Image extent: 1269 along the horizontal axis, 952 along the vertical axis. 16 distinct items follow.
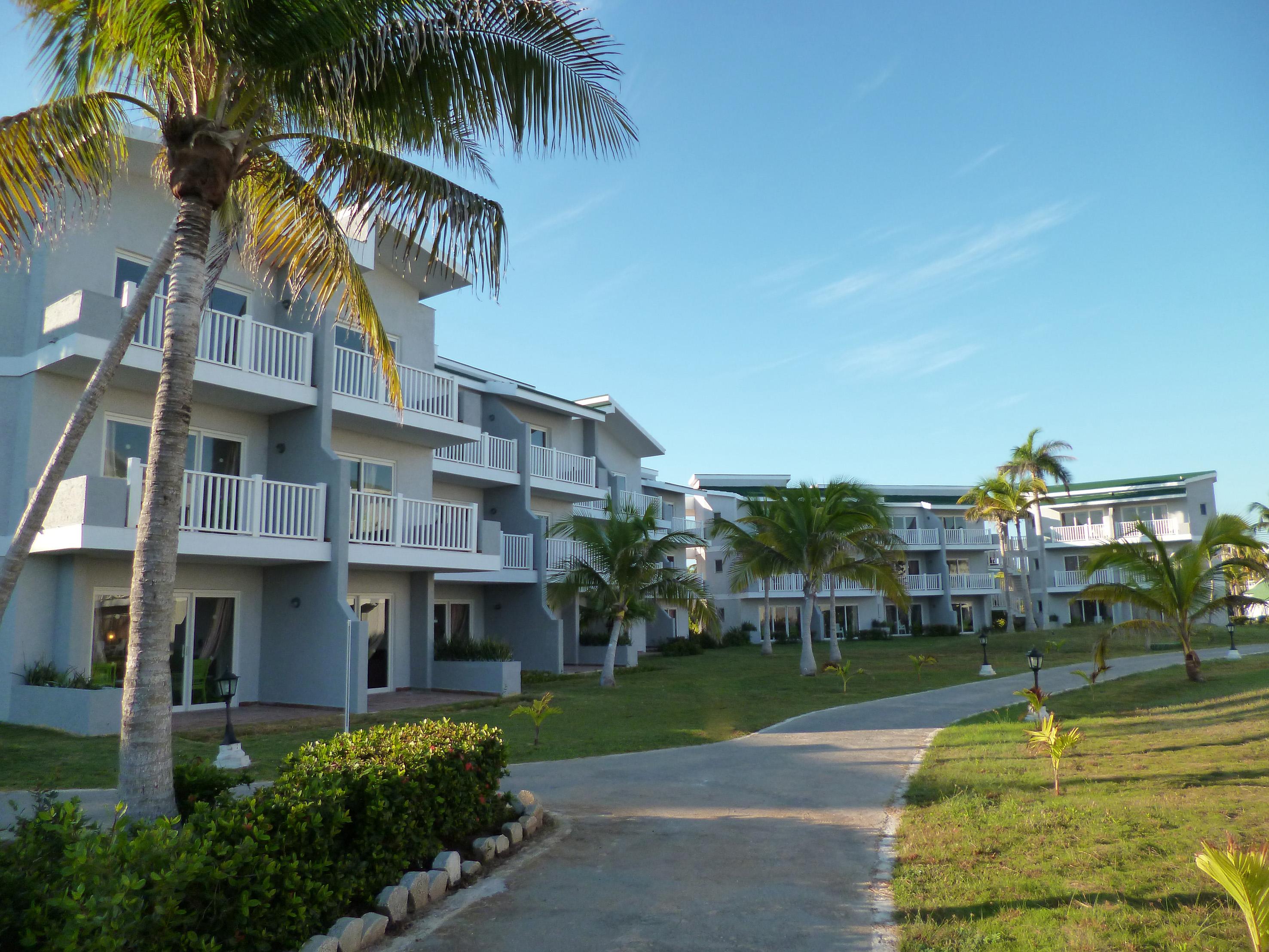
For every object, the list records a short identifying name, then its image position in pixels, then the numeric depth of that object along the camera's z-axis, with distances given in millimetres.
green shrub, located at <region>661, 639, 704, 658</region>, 36406
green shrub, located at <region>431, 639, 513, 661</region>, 20406
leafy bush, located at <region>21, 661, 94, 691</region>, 13453
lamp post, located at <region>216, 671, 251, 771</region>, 10266
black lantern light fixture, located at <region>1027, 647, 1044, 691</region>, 14117
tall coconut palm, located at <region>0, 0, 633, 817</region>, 5941
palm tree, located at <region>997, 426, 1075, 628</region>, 44562
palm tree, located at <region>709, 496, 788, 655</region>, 25422
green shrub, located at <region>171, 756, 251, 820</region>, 6230
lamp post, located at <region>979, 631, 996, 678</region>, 23719
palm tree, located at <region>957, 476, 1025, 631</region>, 44688
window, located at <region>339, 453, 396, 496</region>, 19250
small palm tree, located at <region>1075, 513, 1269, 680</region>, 17594
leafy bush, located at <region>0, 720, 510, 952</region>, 3721
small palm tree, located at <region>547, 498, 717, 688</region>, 21719
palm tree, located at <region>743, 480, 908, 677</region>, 24109
